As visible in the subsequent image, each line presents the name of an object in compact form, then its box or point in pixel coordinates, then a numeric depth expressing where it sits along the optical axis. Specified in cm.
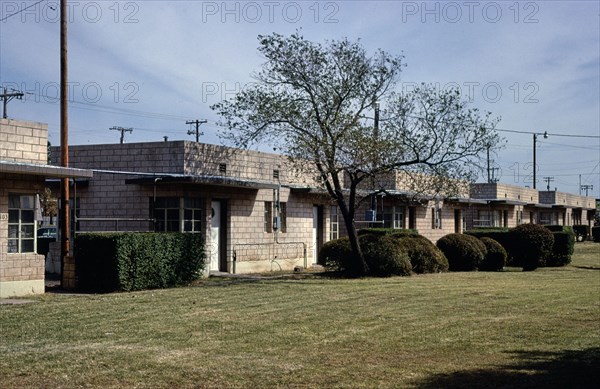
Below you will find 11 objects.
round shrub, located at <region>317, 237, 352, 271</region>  2634
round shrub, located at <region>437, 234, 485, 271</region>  3028
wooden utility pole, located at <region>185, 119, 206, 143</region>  6544
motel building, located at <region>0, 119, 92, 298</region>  1705
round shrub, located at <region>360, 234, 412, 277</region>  2559
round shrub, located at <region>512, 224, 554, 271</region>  3241
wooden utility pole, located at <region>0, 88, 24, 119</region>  4741
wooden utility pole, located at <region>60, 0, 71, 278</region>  2020
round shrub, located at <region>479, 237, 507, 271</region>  3161
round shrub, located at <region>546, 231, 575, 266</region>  3450
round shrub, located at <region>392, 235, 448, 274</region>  2728
